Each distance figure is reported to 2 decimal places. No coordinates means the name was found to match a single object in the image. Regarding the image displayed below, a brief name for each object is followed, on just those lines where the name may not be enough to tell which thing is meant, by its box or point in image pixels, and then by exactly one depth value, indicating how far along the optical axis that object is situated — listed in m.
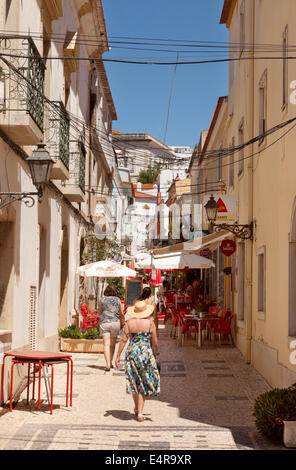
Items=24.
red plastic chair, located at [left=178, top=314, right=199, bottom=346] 19.11
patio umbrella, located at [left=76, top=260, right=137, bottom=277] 18.95
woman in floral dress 9.42
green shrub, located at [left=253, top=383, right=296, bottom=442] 8.01
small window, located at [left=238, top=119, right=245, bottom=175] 18.06
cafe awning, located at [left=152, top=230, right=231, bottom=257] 21.45
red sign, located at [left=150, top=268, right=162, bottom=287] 30.01
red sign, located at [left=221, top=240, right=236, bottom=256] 19.41
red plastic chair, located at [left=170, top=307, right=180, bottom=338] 21.03
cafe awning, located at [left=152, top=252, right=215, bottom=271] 22.16
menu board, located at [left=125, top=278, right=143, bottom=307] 32.25
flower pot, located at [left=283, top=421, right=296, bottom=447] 7.77
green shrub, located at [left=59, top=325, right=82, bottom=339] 17.83
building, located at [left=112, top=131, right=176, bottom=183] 76.69
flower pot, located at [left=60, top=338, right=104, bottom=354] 17.69
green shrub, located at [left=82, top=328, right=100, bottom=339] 17.98
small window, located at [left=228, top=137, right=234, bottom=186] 21.70
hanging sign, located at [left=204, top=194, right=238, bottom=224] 18.86
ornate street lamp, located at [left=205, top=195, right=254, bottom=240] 16.16
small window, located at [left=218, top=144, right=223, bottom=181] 26.08
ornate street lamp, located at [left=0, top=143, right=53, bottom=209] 9.11
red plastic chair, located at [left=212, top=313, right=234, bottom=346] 18.81
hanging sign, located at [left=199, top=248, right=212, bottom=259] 26.67
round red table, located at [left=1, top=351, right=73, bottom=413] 9.49
